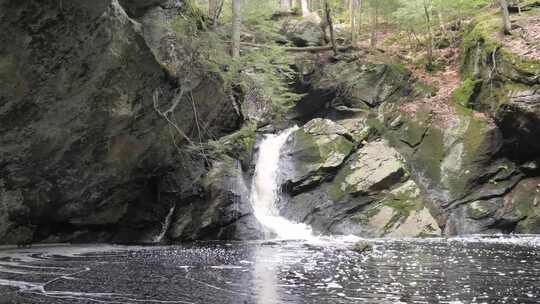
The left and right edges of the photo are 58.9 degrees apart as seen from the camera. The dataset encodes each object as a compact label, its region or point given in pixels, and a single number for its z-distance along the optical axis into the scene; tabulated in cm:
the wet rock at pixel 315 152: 1945
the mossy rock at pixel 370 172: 1848
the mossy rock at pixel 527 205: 1684
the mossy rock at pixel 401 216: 1711
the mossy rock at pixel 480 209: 1745
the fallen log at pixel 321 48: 2442
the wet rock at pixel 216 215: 1612
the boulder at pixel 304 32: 2595
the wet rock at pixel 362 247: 1219
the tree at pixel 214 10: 1538
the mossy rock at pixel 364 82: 2342
